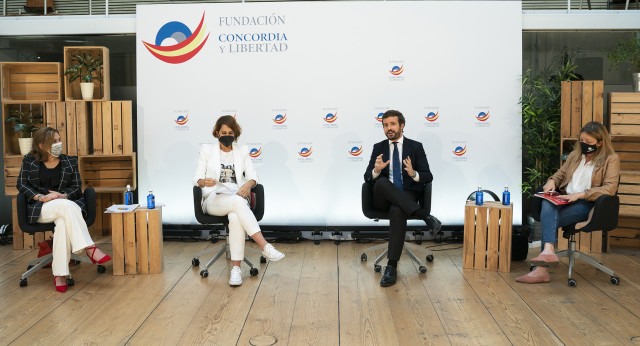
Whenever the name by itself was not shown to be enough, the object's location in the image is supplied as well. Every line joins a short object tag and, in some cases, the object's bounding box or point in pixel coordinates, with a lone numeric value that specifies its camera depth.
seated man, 4.46
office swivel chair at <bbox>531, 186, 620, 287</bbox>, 4.19
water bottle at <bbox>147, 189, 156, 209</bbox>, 4.66
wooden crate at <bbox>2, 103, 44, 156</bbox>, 5.69
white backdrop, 5.79
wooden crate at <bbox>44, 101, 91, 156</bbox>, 5.68
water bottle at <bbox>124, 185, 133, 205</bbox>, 4.88
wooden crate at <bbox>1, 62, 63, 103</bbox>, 5.86
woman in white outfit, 4.45
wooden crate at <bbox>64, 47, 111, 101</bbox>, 5.71
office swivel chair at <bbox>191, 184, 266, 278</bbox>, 4.60
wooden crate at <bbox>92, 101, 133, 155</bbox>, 5.73
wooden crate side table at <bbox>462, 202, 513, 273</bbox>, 4.60
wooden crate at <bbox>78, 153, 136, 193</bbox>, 6.02
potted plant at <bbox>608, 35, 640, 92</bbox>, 5.46
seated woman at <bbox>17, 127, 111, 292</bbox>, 4.24
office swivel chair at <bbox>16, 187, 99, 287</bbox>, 4.31
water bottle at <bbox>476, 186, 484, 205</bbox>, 4.74
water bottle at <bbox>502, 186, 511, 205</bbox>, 4.78
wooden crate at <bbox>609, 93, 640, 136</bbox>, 5.28
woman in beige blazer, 4.29
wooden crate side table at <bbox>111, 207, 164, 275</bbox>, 4.57
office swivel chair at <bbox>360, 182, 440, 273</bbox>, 4.71
